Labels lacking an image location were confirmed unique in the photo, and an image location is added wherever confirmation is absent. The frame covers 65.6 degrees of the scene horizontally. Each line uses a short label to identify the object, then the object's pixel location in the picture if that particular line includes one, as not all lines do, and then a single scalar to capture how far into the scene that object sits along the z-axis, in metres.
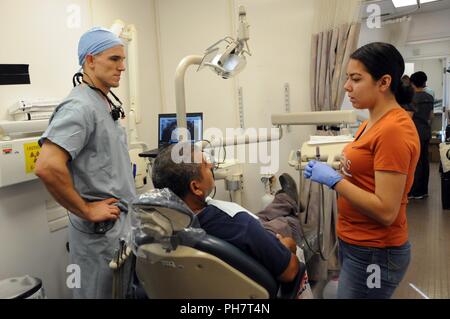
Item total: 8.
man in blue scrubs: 1.26
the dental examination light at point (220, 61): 1.48
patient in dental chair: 1.03
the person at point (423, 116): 4.01
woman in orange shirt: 1.00
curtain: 2.48
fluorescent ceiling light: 4.19
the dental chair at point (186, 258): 0.91
